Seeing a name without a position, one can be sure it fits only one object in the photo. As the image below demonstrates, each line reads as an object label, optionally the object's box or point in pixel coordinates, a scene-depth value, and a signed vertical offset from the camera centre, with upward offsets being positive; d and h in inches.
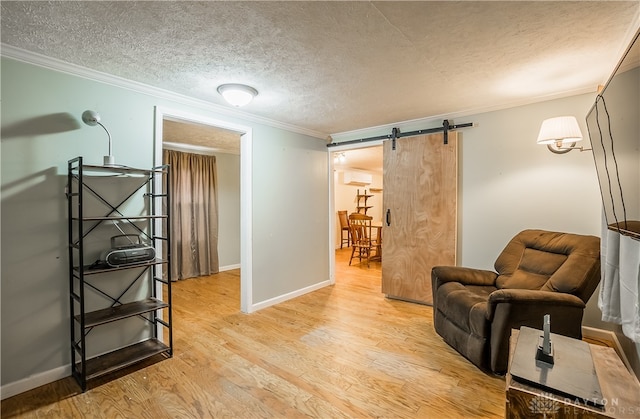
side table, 41.1 -28.2
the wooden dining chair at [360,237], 239.0 -23.5
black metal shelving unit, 81.2 -17.9
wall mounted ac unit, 306.7 +32.8
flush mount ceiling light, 97.1 +39.4
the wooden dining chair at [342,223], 311.1 -15.2
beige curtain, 186.2 -3.8
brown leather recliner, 78.2 -25.8
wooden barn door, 132.3 -1.6
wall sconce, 94.2 +25.6
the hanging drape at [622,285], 50.6 -15.0
